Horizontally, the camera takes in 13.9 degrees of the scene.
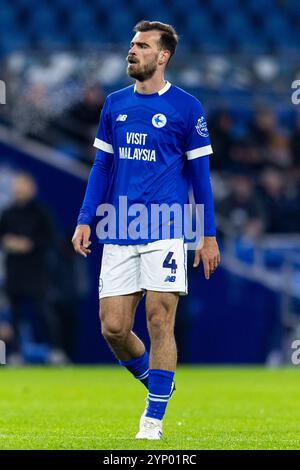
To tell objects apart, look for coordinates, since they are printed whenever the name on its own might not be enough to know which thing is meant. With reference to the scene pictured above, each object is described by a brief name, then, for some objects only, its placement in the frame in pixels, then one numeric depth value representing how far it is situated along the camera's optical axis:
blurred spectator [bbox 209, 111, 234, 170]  16.36
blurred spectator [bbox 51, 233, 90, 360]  15.23
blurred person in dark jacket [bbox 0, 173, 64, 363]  14.61
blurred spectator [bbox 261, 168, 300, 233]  16.16
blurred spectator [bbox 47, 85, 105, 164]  16.20
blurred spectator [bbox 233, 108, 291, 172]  16.83
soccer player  6.58
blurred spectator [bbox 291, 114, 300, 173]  17.16
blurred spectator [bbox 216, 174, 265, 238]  15.66
